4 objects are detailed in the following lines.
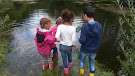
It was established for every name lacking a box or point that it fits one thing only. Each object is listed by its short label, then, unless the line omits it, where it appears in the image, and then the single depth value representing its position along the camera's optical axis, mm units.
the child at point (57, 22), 3594
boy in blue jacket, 2805
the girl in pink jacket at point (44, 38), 3438
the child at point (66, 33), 3115
